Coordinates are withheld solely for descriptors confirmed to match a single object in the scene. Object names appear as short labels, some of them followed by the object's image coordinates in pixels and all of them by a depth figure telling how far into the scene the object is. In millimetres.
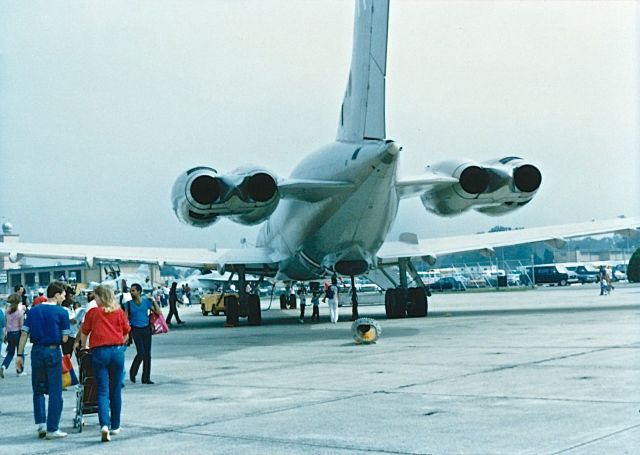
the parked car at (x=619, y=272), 90719
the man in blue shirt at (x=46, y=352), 10270
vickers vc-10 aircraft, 22016
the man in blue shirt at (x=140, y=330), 14773
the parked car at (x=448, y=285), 81375
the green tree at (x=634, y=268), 69688
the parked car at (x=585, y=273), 86562
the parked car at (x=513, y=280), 91150
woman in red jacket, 9898
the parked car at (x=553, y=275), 85438
